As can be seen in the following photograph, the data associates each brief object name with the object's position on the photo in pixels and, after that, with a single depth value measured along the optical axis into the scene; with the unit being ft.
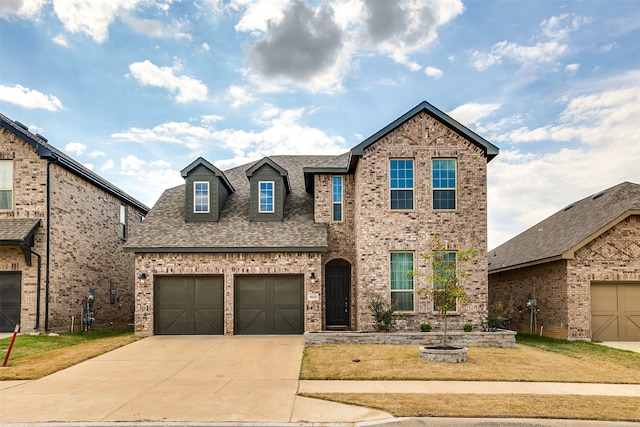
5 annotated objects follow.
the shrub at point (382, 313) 57.57
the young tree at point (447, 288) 46.04
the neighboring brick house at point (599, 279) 60.80
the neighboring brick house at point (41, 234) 61.62
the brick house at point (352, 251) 60.49
